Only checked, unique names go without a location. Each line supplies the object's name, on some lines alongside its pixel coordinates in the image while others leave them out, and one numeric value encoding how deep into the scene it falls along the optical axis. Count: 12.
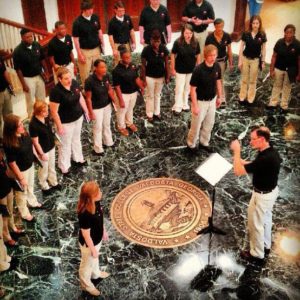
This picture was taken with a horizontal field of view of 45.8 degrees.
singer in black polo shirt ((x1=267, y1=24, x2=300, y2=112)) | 6.07
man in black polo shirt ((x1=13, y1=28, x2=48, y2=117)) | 5.88
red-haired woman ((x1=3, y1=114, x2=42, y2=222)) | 4.20
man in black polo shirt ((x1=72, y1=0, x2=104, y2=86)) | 6.49
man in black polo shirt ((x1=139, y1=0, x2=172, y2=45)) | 6.82
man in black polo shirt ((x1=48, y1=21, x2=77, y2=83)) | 6.20
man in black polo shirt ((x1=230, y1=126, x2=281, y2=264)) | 3.70
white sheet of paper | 3.90
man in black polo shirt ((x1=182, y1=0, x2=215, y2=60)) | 7.02
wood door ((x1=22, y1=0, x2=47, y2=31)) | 8.50
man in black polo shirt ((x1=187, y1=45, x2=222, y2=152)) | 5.19
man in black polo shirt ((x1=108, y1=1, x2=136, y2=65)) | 6.77
